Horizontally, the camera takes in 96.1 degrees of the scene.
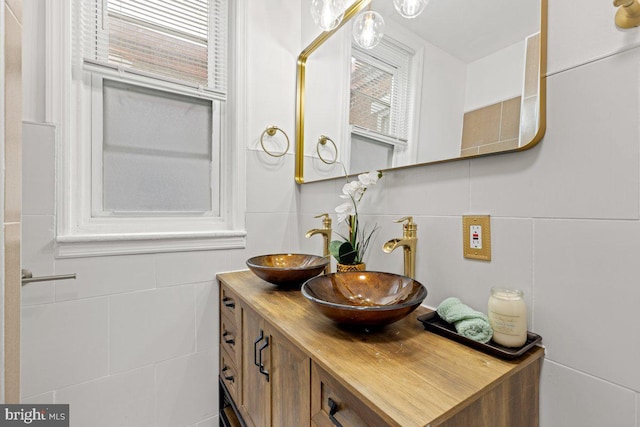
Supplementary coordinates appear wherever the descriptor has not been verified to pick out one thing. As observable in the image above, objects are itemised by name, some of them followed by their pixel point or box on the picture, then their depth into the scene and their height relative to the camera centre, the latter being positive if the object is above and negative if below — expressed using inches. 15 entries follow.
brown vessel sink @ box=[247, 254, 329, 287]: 42.1 -9.9
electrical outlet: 30.7 -2.9
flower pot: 41.9 -8.7
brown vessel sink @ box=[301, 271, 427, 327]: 26.9 -9.8
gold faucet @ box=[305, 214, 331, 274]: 50.8 -4.4
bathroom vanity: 19.7 -12.9
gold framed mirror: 28.5 +15.9
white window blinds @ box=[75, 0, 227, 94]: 47.2 +30.0
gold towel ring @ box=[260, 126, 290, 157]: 59.6 +15.5
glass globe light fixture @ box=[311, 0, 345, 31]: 46.9 +32.3
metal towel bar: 38.6 -10.5
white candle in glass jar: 25.4 -9.6
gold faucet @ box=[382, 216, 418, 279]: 36.6 -4.5
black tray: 24.6 -12.1
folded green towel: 26.7 -10.8
